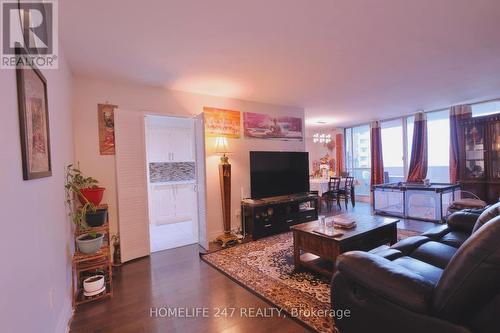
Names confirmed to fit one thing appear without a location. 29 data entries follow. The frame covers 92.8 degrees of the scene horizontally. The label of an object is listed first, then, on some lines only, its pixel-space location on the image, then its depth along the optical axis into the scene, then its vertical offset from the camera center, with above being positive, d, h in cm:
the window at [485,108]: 497 +102
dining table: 592 -62
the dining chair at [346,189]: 614 -76
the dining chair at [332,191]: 599 -77
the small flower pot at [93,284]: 229 -112
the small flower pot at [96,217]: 240 -50
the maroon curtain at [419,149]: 571 +22
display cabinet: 447 -1
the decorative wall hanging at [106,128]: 310 +53
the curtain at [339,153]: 781 +25
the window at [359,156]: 743 +13
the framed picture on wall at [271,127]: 446 +73
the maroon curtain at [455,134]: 505 +49
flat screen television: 419 -20
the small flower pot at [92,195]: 257 -29
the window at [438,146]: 557 +28
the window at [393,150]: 647 +26
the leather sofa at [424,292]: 105 -69
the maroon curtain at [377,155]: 661 +11
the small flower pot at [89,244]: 228 -73
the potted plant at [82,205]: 238 -39
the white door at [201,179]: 345 -21
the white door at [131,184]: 317 -23
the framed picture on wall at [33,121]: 126 +30
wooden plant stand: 226 -96
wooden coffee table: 243 -89
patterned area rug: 195 -123
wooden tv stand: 392 -91
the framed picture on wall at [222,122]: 399 +73
